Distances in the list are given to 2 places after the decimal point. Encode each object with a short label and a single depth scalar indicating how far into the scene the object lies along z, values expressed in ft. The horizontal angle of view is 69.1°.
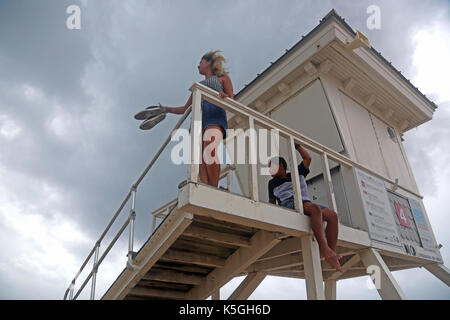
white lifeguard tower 10.06
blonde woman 10.21
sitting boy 10.23
